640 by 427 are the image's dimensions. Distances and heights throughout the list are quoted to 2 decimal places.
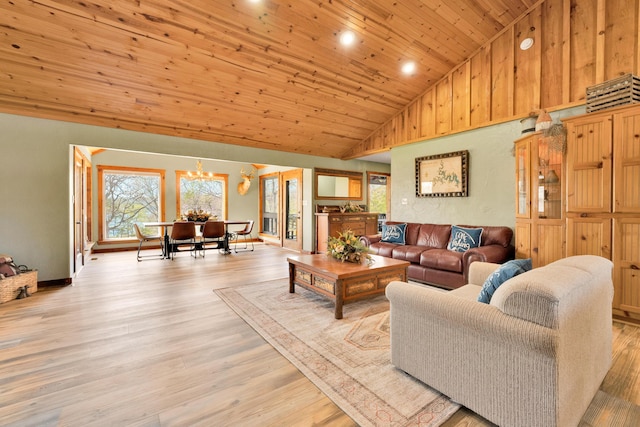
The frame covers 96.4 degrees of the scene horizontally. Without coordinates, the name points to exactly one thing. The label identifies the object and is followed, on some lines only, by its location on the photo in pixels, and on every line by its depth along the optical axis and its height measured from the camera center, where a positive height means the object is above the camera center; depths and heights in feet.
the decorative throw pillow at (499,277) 5.43 -1.29
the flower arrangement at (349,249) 11.10 -1.52
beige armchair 4.14 -2.24
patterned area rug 5.24 -3.59
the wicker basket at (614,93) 8.96 +3.81
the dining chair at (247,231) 23.65 -1.63
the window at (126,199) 23.77 +1.15
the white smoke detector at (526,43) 13.19 +7.77
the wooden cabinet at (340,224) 22.68 -1.07
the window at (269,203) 28.77 +0.85
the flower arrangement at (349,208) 24.27 +0.25
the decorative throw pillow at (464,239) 13.52 -1.39
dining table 20.36 -2.46
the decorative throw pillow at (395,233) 16.67 -1.33
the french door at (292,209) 25.00 +0.19
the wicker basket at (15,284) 10.93 -2.88
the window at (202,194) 26.84 +1.70
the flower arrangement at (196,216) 22.12 -0.33
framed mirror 24.04 +2.35
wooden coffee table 9.53 -2.36
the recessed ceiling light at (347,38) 12.37 +7.62
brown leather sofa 12.02 -1.94
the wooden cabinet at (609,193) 8.86 +0.54
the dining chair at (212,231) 20.92 -1.42
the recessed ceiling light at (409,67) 14.93 +7.63
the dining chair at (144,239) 19.76 -1.91
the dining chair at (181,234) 19.62 -1.54
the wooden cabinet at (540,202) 10.75 +0.32
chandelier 22.52 +3.33
